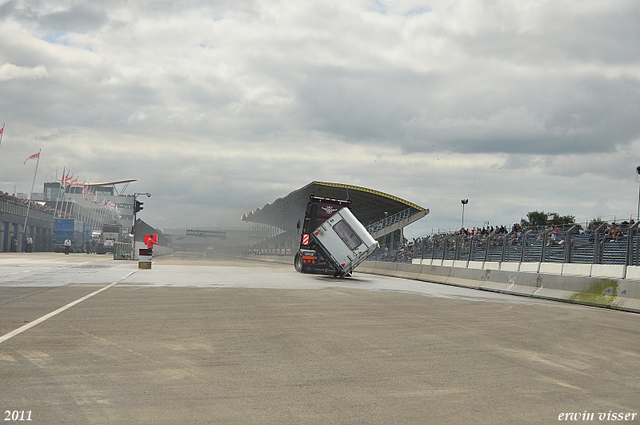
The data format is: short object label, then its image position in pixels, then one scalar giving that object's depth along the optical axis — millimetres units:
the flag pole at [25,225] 72700
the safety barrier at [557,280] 15719
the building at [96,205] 122250
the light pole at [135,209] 49625
